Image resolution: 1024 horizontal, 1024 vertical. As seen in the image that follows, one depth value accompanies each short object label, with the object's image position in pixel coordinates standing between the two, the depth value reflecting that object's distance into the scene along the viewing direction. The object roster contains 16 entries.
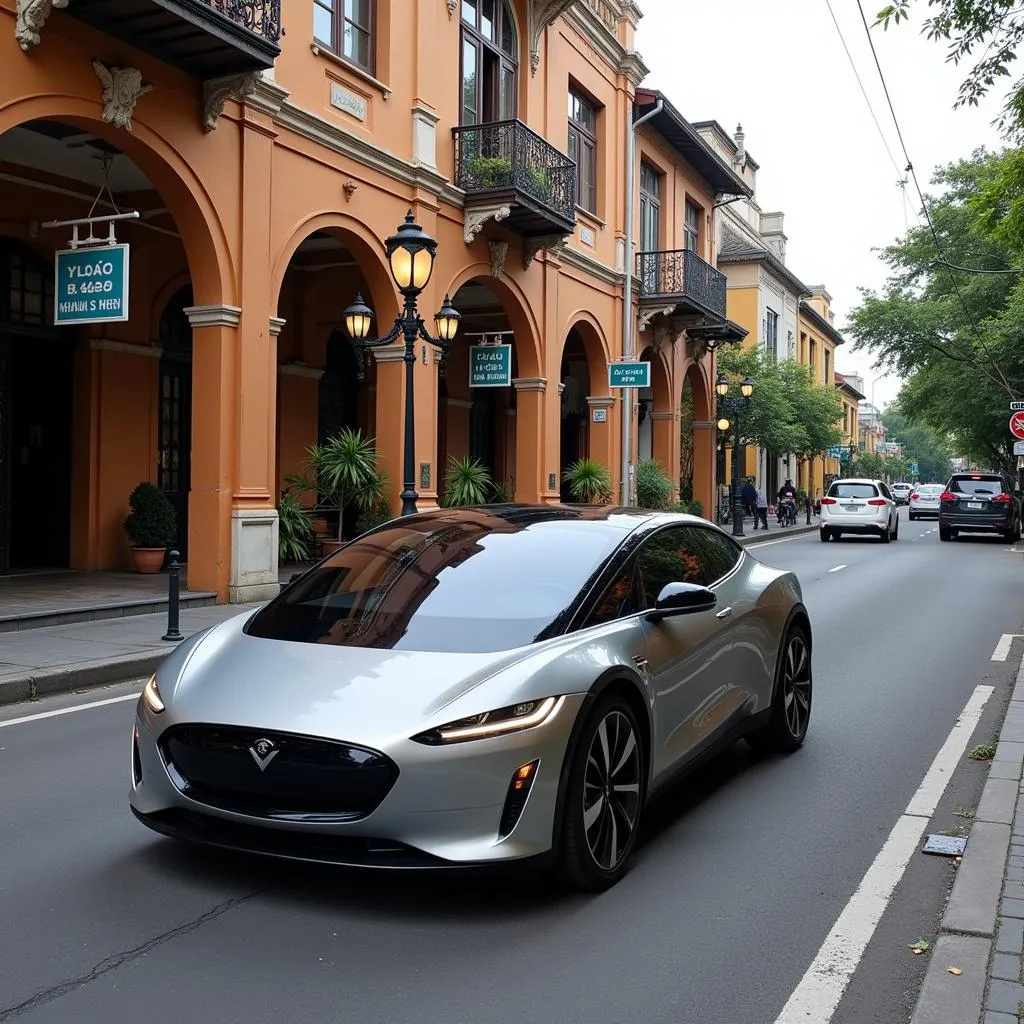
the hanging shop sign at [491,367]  19.52
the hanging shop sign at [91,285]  11.49
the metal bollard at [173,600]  9.90
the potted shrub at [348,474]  15.91
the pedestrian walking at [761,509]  34.44
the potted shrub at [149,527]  15.41
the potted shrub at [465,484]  18.39
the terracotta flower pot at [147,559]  15.38
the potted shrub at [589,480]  23.05
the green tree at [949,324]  37.91
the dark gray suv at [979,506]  29.77
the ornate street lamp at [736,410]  29.09
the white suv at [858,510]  29.61
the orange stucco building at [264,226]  12.26
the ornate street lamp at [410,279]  12.69
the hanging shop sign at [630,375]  23.20
